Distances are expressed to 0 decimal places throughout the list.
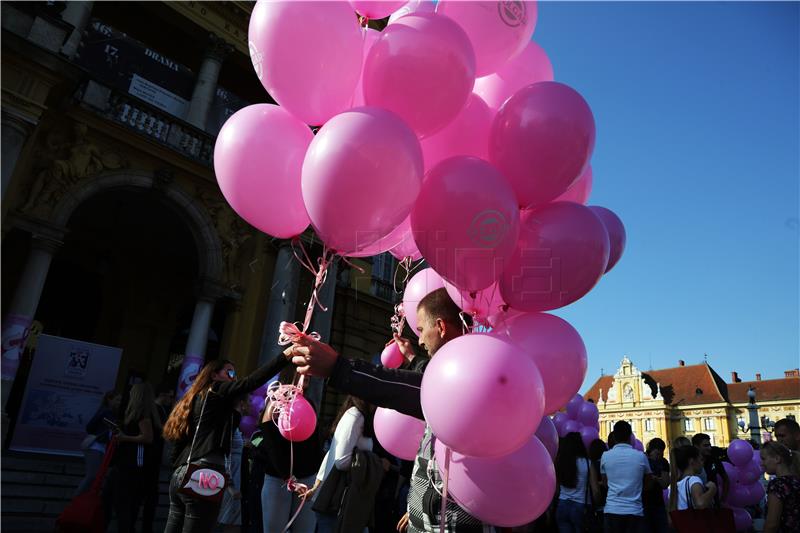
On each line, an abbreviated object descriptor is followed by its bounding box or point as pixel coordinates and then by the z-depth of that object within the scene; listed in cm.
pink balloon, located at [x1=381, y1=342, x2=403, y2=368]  377
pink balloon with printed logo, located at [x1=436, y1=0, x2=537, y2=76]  260
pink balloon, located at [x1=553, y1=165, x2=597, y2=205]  299
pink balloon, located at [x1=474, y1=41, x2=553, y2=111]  282
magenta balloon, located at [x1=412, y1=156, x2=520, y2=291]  210
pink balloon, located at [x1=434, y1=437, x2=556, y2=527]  193
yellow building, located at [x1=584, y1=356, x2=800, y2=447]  5338
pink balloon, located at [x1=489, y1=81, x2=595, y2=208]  227
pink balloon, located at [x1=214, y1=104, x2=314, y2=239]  238
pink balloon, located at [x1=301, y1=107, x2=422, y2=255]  195
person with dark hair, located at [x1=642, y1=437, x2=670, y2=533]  549
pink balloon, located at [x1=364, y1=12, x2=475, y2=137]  217
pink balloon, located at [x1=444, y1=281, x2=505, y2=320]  248
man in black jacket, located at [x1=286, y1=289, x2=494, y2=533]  191
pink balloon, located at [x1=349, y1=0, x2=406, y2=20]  270
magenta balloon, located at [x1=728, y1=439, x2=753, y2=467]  741
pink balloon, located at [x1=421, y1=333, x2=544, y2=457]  169
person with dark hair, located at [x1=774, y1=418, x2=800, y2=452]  435
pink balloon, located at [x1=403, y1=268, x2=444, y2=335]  304
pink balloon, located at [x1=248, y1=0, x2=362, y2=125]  221
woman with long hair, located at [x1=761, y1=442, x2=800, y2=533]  331
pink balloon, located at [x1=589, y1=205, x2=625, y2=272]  306
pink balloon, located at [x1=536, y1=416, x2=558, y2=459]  257
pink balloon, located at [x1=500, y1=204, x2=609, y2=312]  229
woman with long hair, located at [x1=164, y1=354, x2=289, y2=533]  315
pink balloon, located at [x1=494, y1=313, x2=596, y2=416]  226
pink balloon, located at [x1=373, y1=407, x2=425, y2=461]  258
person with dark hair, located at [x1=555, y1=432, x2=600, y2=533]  591
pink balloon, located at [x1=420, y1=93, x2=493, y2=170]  253
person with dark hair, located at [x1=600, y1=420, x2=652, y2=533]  507
